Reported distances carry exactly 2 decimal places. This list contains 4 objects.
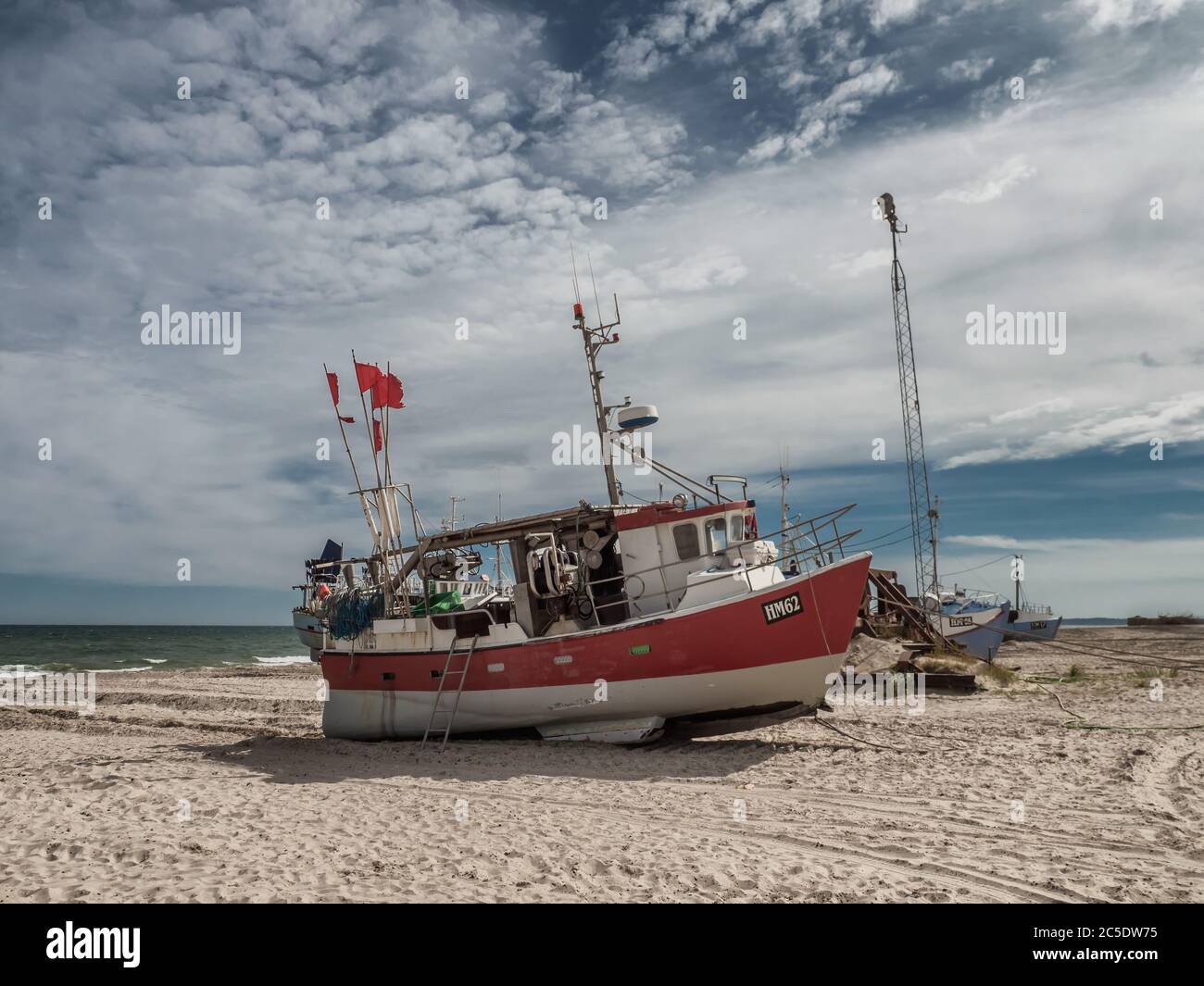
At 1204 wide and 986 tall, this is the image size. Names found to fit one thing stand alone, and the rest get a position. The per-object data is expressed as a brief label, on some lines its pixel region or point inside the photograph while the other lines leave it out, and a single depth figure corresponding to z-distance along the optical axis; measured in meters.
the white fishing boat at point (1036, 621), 44.25
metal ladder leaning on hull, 12.98
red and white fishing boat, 11.47
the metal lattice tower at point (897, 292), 31.45
